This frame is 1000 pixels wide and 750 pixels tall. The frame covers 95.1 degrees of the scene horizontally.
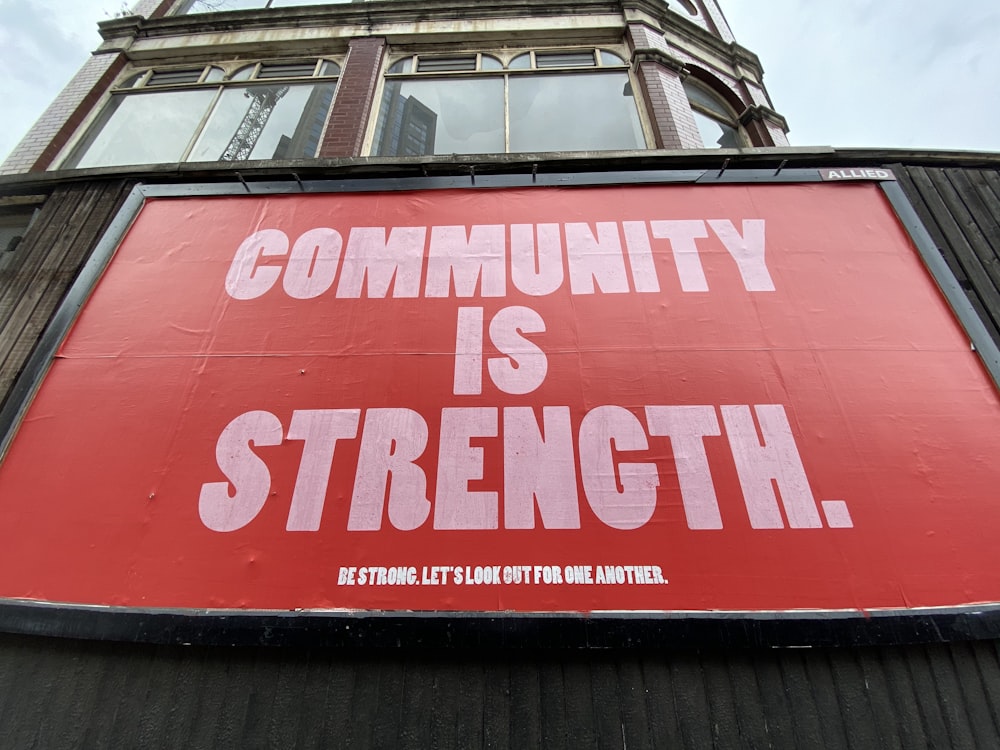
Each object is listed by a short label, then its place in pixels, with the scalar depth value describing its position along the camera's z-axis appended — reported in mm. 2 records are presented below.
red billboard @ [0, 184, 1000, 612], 3273
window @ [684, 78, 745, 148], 6926
